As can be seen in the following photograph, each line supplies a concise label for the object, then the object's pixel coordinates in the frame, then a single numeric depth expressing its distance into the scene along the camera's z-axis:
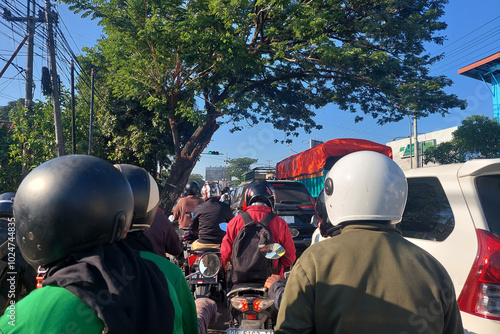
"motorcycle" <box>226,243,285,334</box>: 2.76
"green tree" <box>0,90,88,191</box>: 11.64
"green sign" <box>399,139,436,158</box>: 28.90
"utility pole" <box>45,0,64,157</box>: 10.80
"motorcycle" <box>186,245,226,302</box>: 3.34
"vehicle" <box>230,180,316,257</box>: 7.25
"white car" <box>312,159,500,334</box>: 2.14
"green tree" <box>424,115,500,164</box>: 17.75
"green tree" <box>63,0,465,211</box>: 9.78
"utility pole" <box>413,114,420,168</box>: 22.62
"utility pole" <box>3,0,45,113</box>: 11.06
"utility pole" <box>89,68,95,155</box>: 13.21
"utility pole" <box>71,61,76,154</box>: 12.35
